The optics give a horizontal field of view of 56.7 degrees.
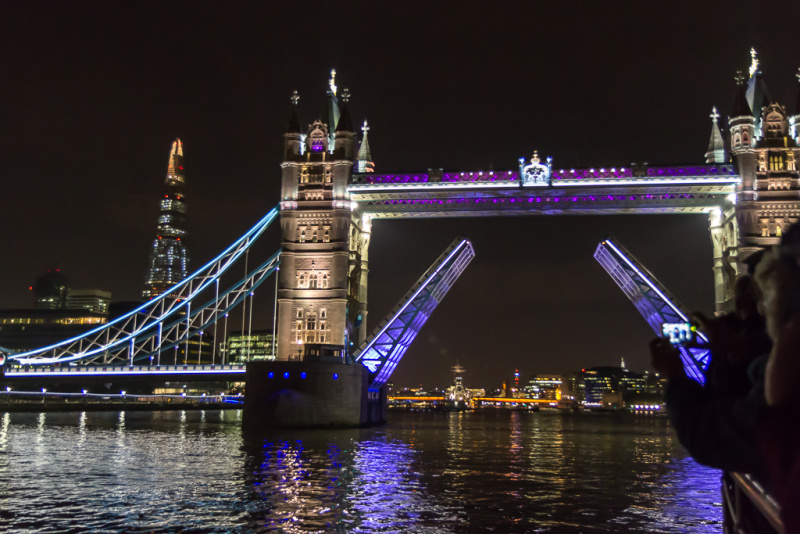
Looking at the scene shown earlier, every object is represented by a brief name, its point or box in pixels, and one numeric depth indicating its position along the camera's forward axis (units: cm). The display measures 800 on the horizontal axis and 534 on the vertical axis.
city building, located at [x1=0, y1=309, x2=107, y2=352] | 11838
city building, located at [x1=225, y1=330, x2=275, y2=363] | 11541
